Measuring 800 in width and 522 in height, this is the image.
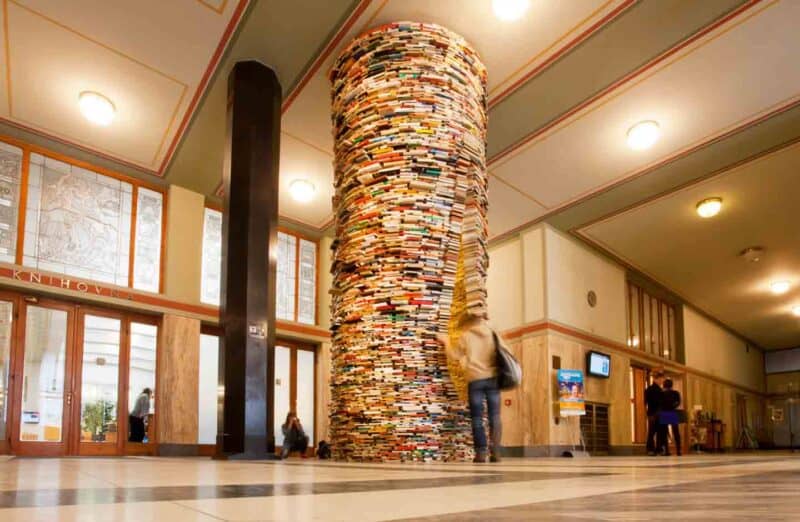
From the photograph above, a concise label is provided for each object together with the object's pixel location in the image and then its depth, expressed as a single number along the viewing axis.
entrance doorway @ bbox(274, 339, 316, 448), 13.12
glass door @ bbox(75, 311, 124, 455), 10.27
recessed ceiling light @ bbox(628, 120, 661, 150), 10.09
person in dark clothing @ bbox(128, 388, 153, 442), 10.75
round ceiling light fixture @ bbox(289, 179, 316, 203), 11.85
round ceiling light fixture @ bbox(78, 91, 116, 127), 9.23
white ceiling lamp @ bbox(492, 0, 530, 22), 7.52
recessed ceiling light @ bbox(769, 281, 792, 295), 17.88
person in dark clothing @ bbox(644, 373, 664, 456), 11.99
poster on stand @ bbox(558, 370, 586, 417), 12.41
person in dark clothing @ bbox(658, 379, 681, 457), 11.70
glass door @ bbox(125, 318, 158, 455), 10.77
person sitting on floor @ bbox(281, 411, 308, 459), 11.17
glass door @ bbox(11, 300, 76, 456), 9.57
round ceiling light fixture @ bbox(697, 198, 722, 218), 12.55
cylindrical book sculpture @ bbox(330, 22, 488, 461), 6.27
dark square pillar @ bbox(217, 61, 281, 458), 6.87
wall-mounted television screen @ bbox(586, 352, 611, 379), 13.76
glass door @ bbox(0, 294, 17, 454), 9.32
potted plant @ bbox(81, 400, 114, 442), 10.28
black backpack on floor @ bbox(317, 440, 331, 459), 10.53
